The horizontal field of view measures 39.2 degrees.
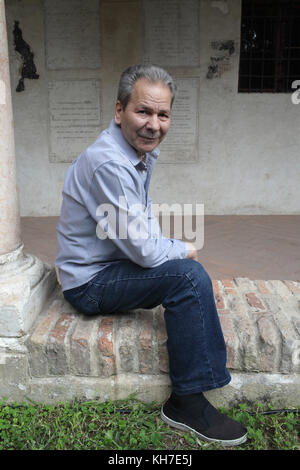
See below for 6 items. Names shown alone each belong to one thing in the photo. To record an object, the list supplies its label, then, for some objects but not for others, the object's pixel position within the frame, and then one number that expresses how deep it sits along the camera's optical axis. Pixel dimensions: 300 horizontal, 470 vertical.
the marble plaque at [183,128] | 5.99
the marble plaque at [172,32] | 5.73
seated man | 1.83
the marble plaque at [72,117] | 5.97
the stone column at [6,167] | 2.13
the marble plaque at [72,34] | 5.73
